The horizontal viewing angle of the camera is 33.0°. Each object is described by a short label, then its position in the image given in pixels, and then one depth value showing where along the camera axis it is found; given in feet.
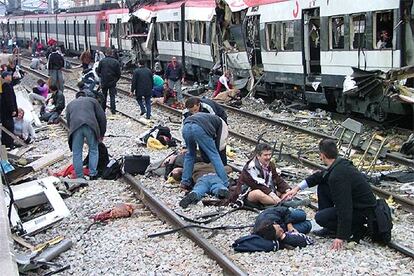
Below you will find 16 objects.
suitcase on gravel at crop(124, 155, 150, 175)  36.50
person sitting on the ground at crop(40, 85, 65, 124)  59.41
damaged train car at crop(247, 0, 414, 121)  45.11
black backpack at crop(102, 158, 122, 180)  36.47
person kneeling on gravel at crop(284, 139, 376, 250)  22.79
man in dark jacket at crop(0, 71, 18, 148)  43.47
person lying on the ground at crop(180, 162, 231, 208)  30.01
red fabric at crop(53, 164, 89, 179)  36.89
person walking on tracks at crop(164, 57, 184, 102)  67.67
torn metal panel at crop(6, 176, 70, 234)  27.99
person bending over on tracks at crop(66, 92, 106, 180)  34.37
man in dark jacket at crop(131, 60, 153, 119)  57.52
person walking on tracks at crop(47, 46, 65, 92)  64.03
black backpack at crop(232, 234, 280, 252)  23.32
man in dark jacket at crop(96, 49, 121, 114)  56.08
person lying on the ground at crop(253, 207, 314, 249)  23.56
